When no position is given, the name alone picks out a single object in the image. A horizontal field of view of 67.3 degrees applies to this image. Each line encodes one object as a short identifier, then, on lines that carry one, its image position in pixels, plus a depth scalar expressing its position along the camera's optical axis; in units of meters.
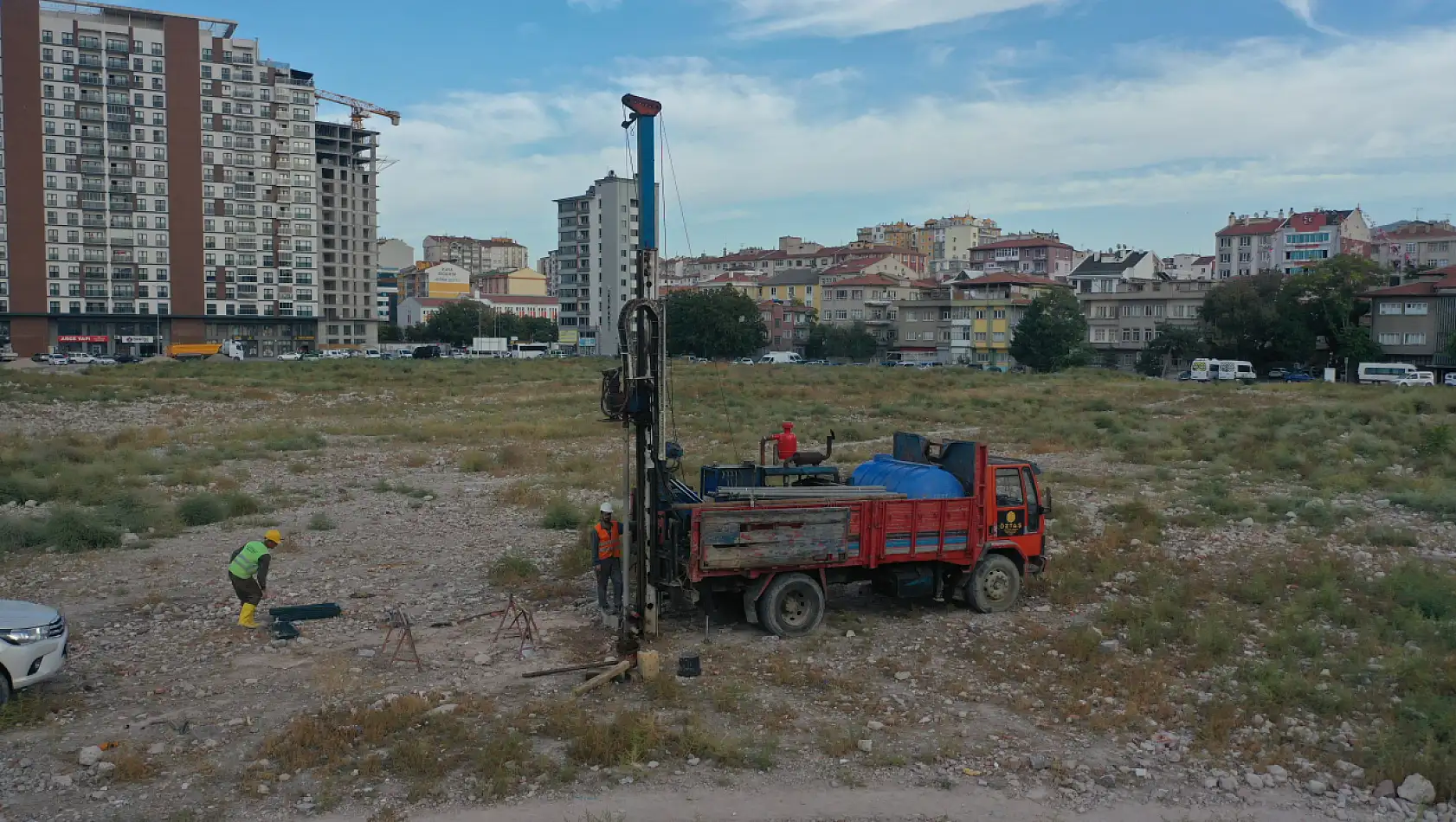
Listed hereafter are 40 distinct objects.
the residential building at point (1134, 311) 95.88
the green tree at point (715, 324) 105.38
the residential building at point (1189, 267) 130.12
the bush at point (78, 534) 17.91
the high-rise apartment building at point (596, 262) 136.25
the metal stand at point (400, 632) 12.09
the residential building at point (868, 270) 128.50
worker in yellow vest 13.19
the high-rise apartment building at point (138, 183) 105.00
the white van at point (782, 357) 106.10
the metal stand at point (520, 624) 12.81
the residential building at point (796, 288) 137.38
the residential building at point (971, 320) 102.38
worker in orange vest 13.30
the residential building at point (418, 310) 158.60
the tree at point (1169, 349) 87.75
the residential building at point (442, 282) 169.62
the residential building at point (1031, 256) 141.62
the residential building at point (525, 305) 164.12
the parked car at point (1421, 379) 68.81
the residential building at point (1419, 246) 117.69
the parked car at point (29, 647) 10.16
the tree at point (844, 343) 111.56
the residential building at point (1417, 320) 76.94
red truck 12.57
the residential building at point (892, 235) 191.88
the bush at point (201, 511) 20.62
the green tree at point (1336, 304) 77.94
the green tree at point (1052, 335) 88.94
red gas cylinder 14.76
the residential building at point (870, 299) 119.38
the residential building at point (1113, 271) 112.56
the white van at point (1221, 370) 76.57
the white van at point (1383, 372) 71.12
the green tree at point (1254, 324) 81.00
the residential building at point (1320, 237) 116.19
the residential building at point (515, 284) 175.38
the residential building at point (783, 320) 127.06
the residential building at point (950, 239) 183.89
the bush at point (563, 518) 20.23
